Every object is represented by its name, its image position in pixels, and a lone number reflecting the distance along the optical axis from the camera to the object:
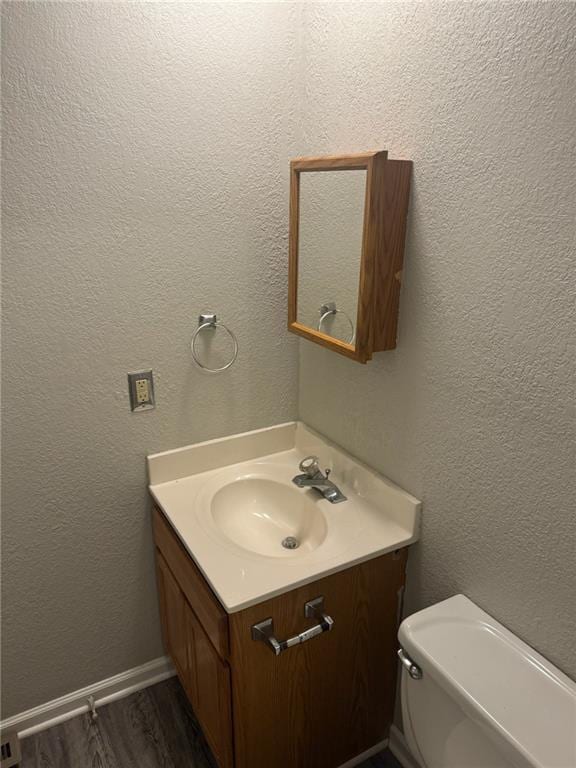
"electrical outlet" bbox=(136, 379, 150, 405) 1.55
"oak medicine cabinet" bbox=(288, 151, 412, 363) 1.21
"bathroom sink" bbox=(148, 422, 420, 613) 1.25
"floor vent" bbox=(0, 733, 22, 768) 1.59
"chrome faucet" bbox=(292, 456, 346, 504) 1.55
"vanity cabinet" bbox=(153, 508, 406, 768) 1.25
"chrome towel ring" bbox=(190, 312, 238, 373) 1.57
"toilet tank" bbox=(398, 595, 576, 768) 0.93
